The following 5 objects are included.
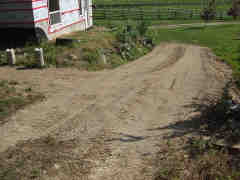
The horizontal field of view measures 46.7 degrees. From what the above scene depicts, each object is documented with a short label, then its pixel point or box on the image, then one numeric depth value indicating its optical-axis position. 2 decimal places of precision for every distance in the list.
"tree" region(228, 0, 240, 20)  30.19
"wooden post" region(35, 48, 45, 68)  12.33
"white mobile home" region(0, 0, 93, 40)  14.57
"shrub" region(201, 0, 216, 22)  32.38
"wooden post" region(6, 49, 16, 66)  12.53
